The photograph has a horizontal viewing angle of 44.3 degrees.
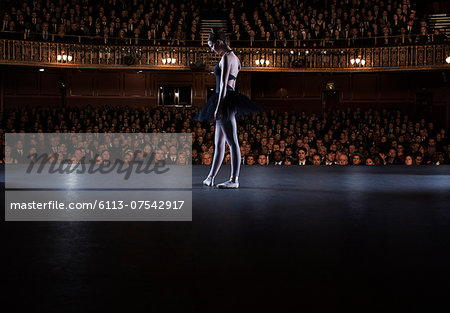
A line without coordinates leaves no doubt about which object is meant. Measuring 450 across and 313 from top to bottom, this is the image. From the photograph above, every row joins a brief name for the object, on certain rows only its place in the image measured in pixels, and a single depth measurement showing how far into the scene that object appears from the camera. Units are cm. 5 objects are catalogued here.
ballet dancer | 500
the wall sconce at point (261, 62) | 1812
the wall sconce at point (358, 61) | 1792
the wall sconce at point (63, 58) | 1717
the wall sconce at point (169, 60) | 1807
